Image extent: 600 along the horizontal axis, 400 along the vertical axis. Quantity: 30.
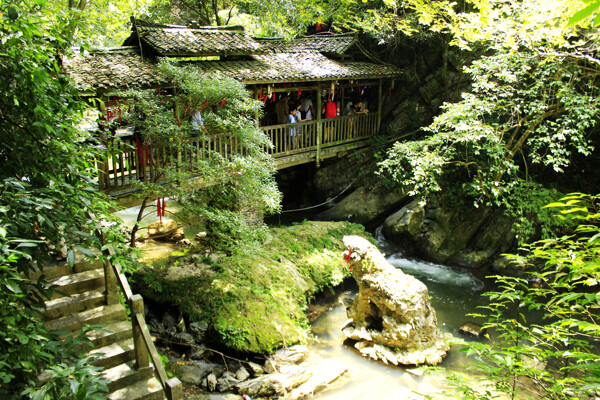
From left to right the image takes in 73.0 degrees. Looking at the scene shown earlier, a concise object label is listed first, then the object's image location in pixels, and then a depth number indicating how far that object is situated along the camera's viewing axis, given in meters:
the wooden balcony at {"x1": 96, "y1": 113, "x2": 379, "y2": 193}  8.34
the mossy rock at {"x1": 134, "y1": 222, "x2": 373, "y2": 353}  7.76
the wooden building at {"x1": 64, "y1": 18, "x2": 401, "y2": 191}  8.52
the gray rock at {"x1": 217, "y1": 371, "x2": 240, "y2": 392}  6.76
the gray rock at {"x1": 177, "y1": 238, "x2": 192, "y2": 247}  11.27
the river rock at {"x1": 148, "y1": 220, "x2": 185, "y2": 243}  11.31
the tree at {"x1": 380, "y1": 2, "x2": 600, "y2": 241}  10.20
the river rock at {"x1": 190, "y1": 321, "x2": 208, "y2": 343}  7.66
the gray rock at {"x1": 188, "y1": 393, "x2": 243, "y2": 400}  6.12
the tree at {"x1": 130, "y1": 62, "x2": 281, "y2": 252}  7.54
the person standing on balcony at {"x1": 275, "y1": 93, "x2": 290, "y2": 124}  13.12
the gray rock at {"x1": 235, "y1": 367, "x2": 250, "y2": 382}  7.06
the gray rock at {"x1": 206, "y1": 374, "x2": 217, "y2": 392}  6.71
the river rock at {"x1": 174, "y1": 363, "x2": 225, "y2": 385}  6.78
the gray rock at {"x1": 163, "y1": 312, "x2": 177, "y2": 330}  7.84
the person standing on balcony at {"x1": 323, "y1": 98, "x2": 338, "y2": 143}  14.34
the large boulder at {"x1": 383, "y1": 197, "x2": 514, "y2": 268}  13.04
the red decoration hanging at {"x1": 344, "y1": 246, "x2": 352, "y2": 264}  8.93
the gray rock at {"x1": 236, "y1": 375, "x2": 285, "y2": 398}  6.75
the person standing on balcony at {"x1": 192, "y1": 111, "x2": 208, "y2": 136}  8.06
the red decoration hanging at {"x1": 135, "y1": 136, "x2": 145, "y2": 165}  8.22
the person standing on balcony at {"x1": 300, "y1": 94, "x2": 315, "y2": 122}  13.94
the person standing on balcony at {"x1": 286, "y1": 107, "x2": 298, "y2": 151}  13.05
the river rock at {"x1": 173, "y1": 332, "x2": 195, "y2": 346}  7.52
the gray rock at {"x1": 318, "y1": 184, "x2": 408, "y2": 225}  14.91
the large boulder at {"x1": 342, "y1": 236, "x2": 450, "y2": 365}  8.33
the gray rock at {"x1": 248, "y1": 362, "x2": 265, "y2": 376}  7.27
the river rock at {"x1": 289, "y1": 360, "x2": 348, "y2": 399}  7.02
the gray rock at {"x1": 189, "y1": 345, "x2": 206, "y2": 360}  7.36
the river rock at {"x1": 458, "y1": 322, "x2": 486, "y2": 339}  9.49
